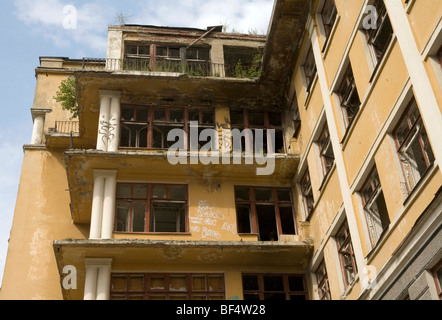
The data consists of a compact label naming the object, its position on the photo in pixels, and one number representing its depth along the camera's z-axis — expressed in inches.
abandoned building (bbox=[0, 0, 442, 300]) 487.2
